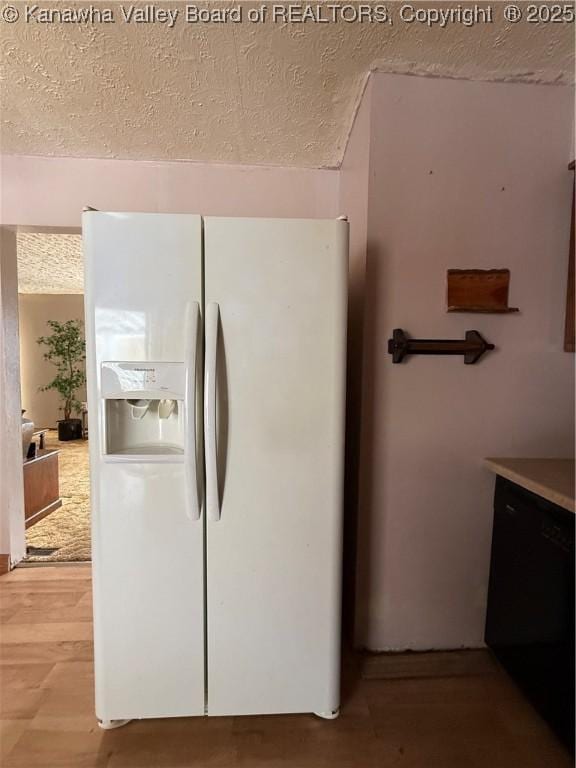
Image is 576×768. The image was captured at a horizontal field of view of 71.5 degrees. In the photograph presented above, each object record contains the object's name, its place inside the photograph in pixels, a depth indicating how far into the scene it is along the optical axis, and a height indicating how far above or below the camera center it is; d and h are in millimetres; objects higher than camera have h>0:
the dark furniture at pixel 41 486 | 3045 -1010
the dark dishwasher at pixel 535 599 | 1230 -812
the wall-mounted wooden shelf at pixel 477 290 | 1599 +302
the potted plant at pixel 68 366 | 6531 -74
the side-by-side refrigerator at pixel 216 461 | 1265 -323
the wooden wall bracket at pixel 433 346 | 1588 +75
